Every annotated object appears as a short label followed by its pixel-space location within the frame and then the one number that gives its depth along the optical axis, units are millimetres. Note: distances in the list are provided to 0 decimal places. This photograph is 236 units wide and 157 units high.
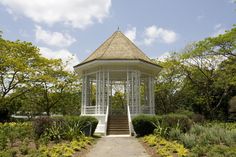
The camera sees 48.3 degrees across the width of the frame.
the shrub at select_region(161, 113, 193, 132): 14172
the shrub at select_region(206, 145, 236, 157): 8581
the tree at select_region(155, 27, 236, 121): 27500
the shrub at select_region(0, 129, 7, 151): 10428
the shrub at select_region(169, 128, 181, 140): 12856
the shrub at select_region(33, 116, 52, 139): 13727
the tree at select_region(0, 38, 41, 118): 22625
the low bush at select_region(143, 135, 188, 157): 9827
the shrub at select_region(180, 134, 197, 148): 10805
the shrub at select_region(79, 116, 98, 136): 15383
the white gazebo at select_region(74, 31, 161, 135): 19641
